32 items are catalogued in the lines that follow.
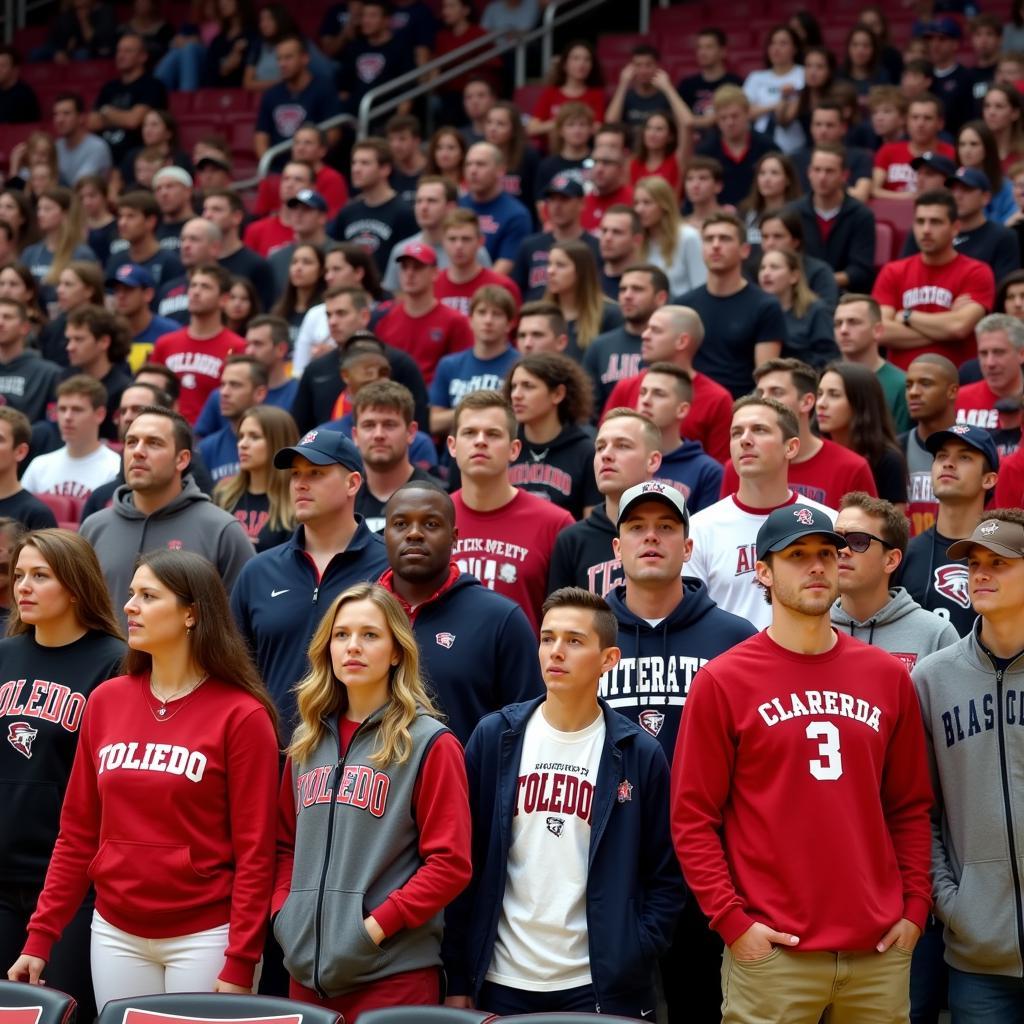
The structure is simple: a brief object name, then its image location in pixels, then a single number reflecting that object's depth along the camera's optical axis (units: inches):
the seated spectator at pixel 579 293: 681.1
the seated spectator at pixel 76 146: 1089.4
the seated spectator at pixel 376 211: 883.1
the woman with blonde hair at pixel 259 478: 544.1
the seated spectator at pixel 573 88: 998.4
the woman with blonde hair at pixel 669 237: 765.5
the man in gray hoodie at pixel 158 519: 469.5
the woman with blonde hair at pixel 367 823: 325.4
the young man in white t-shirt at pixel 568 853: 330.1
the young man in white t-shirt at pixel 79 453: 621.6
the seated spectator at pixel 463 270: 761.3
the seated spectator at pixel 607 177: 845.7
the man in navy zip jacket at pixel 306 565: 411.0
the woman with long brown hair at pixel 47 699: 370.3
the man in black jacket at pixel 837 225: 779.1
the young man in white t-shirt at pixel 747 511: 440.4
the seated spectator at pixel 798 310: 675.7
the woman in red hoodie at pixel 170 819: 342.0
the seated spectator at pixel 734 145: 887.9
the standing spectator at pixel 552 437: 528.6
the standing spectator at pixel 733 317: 655.5
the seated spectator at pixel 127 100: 1117.9
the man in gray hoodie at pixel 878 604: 387.5
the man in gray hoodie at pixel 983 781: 331.9
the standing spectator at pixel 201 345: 731.0
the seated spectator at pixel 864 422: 522.4
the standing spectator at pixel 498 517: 455.5
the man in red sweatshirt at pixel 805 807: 319.1
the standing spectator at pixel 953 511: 439.8
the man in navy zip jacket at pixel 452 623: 385.4
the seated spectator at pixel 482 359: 651.4
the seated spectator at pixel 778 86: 931.9
